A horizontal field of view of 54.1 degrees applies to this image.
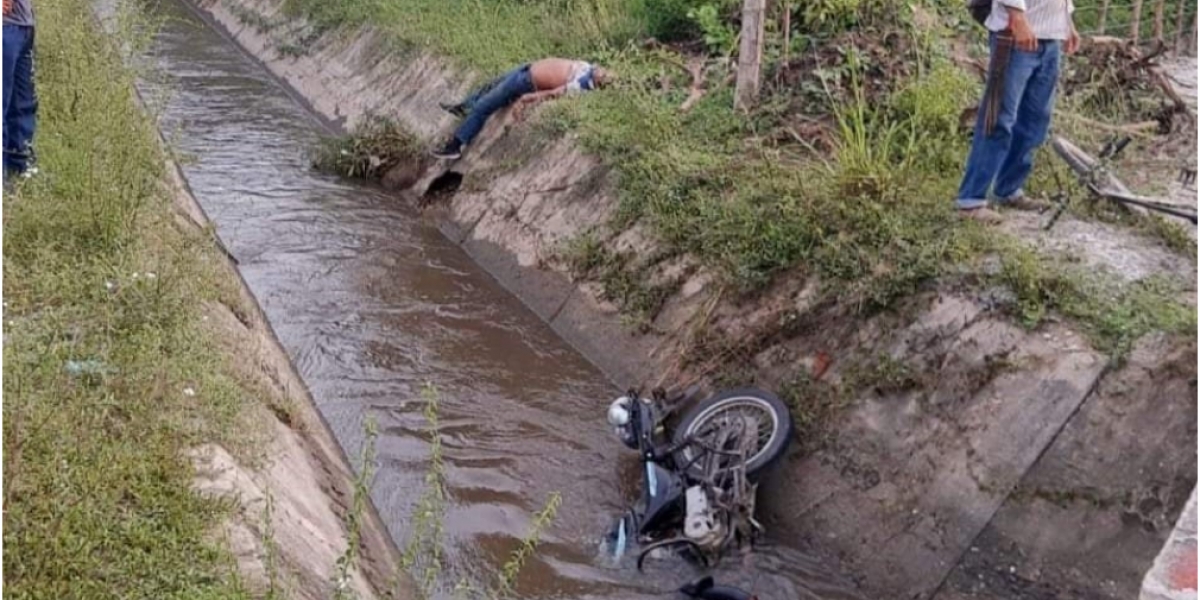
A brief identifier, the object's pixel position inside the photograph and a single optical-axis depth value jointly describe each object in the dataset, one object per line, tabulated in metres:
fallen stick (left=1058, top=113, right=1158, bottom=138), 8.39
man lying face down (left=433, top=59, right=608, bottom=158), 10.72
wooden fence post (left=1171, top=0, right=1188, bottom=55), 12.30
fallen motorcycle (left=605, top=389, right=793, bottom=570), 5.80
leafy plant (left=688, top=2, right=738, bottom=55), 10.84
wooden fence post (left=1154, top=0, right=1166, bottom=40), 11.13
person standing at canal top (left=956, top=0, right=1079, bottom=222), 6.31
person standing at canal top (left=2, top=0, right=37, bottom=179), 6.53
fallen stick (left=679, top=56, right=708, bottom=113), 9.73
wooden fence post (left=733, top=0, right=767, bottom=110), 9.15
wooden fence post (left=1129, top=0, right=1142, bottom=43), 11.16
